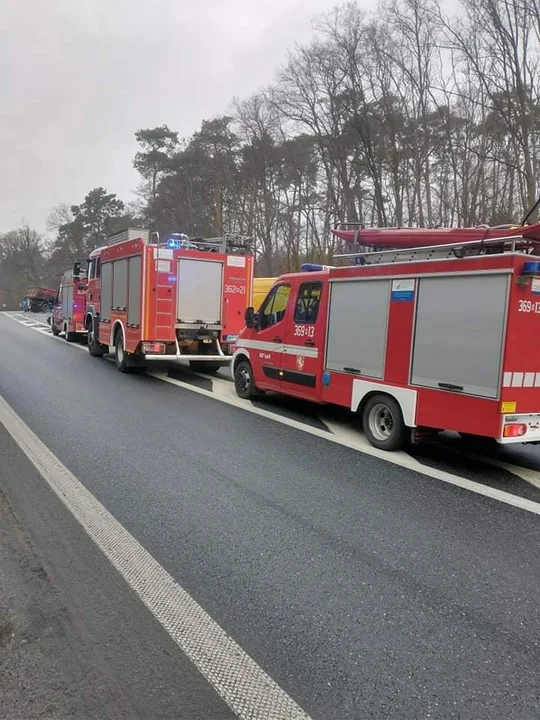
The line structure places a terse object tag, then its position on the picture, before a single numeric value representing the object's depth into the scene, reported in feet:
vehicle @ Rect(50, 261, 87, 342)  65.46
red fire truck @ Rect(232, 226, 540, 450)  18.01
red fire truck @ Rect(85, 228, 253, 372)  39.55
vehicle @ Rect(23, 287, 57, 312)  177.68
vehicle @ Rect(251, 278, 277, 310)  59.31
